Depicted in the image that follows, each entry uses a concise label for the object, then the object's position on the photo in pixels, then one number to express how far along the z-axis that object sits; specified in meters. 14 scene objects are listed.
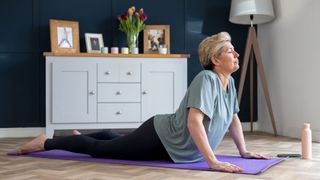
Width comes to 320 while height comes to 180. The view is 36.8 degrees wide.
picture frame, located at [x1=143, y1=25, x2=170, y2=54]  5.02
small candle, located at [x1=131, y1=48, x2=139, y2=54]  4.77
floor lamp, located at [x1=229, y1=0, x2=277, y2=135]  4.74
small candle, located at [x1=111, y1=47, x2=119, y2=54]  4.69
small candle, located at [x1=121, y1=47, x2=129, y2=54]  4.71
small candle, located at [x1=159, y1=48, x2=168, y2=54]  4.80
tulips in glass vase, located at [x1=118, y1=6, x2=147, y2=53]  4.87
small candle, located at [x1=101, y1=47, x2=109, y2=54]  4.68
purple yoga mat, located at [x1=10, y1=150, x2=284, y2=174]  2.50
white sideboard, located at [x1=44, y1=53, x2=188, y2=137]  4.42
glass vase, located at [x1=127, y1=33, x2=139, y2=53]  4.85
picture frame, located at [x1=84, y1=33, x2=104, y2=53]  4.85
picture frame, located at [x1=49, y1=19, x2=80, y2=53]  4.71
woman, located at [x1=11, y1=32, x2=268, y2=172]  2.41
